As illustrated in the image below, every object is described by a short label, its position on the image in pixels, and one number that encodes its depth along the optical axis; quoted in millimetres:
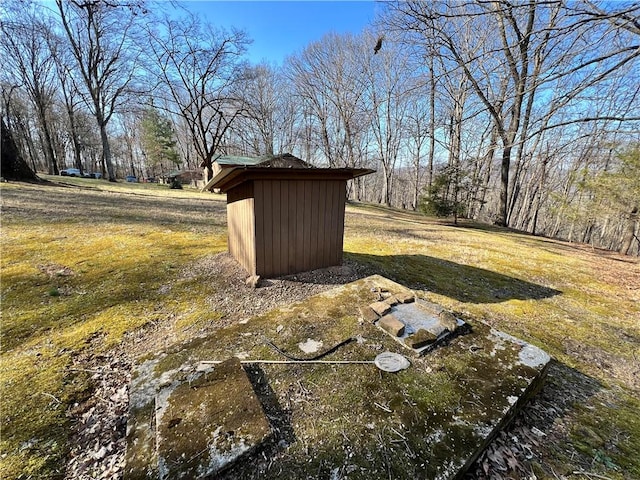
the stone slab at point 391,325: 2004
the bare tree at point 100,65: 15008
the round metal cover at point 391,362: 1702
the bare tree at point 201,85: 15688
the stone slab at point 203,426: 1113
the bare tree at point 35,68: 17009
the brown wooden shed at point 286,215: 3455
